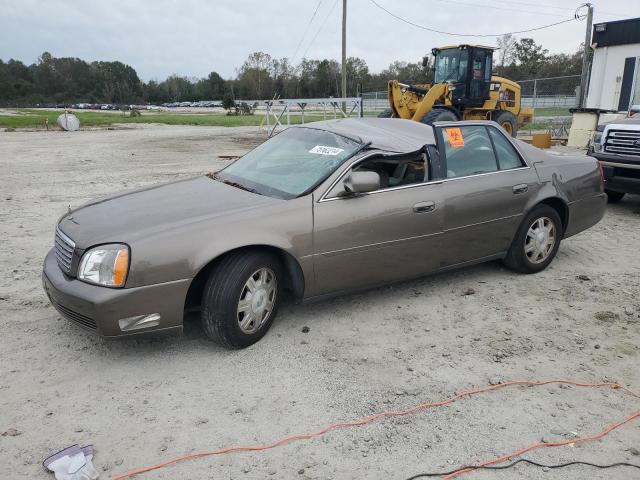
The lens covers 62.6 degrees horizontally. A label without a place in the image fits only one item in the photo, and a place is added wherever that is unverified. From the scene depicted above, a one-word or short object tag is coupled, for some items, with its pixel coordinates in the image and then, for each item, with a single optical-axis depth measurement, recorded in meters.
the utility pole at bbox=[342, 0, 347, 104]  31.50
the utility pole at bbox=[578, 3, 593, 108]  21.34
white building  21.23
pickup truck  7.62
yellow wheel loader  15.29
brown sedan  3.29
